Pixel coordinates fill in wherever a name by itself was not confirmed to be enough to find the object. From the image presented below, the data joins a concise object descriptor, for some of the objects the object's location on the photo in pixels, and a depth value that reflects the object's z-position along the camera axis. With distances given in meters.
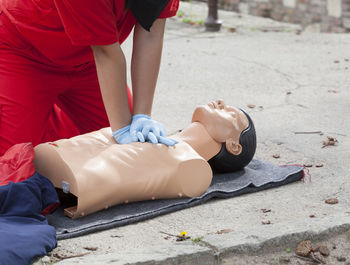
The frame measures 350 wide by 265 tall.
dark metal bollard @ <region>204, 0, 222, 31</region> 7.06
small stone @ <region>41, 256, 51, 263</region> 2.17
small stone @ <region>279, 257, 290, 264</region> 2.27
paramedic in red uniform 2.62
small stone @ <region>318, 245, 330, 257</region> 2.29
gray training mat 2.48
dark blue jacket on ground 2.13
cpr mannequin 2.52
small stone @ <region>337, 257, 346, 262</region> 2.27
